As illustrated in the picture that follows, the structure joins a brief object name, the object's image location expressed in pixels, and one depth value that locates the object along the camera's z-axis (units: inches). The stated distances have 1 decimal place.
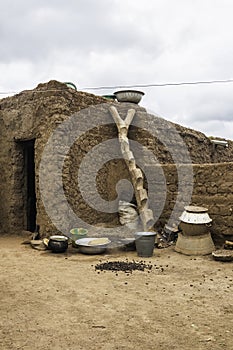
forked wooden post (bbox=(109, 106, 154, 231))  306.3
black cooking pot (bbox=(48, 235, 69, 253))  264.1
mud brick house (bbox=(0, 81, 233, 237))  285.3
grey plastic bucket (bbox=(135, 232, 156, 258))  253.9
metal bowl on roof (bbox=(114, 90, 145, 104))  363.3
